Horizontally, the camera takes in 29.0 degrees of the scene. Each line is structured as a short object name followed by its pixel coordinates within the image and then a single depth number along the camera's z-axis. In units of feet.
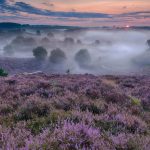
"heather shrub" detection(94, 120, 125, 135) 18.74
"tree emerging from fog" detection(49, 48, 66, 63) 321.93
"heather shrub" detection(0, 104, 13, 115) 25.04
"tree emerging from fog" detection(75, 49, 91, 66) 342.85
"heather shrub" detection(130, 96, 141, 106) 33.39
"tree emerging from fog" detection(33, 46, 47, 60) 324.72
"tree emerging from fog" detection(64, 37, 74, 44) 559.55
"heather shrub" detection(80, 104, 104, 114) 25.66
